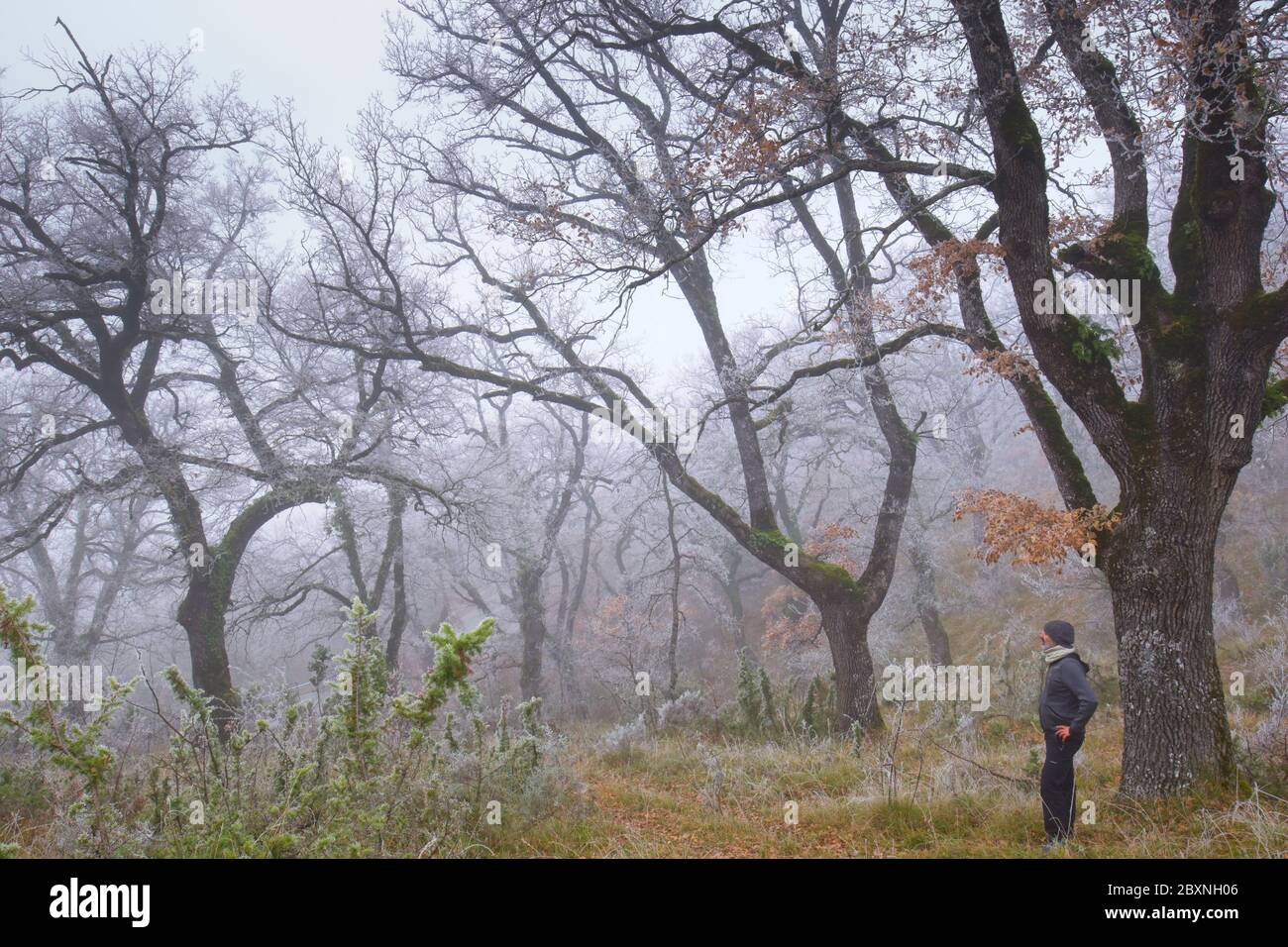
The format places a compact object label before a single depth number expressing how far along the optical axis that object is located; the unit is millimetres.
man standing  4602
